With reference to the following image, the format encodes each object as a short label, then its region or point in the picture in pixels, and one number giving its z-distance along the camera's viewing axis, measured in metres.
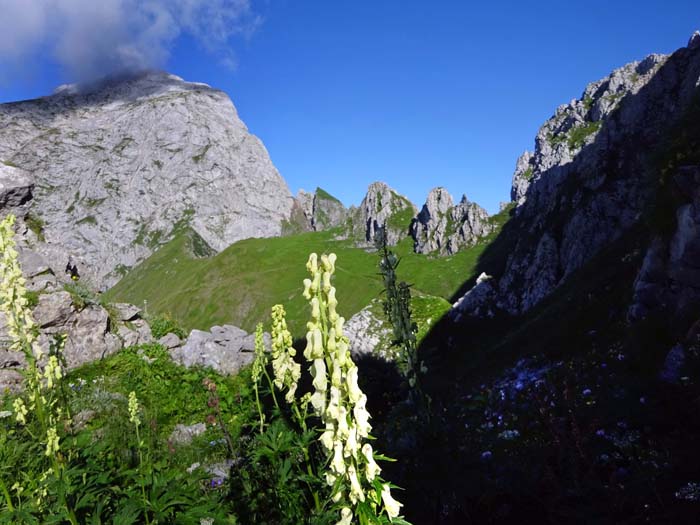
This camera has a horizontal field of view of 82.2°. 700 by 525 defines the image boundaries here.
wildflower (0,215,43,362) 5.47
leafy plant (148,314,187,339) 17.45
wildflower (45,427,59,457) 4.88
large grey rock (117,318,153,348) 15.82
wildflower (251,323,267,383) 6.63
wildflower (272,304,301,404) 5.67
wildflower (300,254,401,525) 2.65
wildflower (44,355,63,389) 5.82
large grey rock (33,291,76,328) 13.91
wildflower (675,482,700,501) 3.90
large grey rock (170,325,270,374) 15.32
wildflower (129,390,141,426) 6.42
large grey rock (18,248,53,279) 15.04
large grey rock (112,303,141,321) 17.14
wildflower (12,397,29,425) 6.00
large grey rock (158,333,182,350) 16.30
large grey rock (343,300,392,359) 26.28
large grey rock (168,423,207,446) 11.45
